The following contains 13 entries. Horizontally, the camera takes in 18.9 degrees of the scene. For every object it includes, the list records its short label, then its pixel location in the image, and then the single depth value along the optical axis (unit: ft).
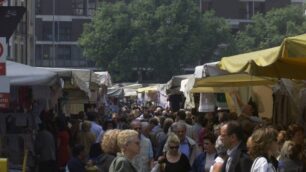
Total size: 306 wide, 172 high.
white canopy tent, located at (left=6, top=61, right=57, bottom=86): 50.88
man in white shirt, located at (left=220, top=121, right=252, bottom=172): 28.48
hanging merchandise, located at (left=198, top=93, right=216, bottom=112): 73.77
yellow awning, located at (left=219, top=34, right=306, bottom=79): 31.71
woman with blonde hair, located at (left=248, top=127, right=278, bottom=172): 26.81
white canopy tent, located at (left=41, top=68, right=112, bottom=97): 65.31
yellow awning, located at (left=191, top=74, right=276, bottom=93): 56.73
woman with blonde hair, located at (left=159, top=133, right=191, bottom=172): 39.58
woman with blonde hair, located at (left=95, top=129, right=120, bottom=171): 33.59
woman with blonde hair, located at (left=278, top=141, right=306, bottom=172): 33.96
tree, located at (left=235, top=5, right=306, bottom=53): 266.36
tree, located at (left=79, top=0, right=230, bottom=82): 258.78
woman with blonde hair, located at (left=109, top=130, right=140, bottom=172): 30.58
